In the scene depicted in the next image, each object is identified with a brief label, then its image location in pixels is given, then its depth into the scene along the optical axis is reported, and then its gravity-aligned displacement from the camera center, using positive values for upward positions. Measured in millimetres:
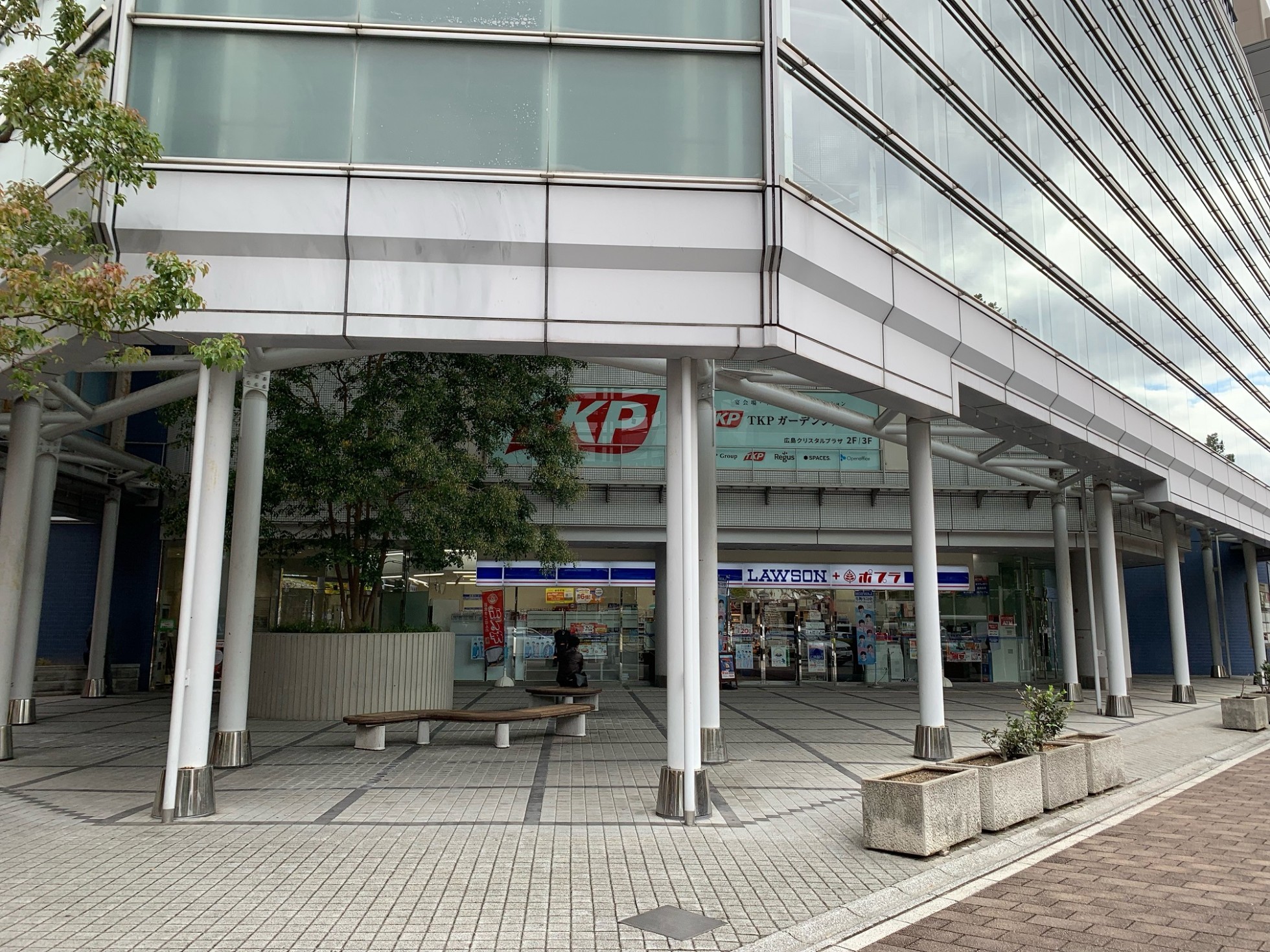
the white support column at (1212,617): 31547 +180
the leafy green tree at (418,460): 14914 +2497
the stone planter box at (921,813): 7035 -1458
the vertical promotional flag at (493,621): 23797 -92
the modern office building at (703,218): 8609 +4163
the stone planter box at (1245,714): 16234 -1570
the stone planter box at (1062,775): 8867 -1468
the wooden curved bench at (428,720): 12344 -1344
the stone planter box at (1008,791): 7926 -1463
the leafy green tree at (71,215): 6918 +3309
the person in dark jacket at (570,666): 17891 -913
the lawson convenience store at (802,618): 24531 +11
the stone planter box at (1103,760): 9742 -1447
